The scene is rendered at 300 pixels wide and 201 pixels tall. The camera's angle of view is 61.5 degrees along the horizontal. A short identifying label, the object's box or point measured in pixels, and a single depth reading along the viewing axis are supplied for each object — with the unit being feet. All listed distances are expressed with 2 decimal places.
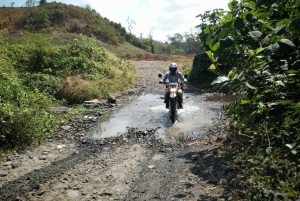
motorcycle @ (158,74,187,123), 23.39
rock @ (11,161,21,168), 15.18
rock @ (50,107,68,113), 26.94
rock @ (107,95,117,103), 33.42
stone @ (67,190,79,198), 12.10
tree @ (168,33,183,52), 220.84
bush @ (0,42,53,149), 16.79
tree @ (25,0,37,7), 156.75
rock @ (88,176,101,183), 13.37
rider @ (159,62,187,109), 26.17
